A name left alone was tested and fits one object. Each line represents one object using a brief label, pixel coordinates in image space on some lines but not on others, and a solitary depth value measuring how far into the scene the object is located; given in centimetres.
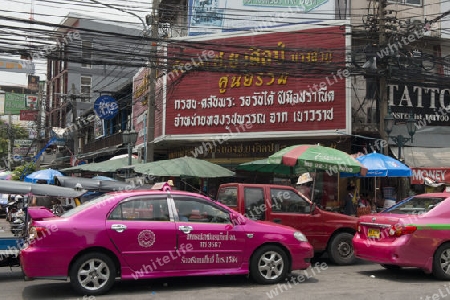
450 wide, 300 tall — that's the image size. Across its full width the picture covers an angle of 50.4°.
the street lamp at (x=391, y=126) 1467
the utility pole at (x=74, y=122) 3066
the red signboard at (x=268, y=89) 1688
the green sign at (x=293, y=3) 1938
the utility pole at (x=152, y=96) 1602
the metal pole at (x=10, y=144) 4504
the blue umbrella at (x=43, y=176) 2083
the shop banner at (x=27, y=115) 4203
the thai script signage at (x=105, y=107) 2033
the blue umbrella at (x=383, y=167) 1302
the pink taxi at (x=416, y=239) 803
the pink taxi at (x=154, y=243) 668
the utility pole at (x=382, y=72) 1584
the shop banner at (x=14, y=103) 4494
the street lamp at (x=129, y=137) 1736
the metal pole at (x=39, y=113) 3378
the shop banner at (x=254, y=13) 1925
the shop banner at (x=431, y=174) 1564
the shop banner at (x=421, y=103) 1802
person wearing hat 1526
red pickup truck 948
